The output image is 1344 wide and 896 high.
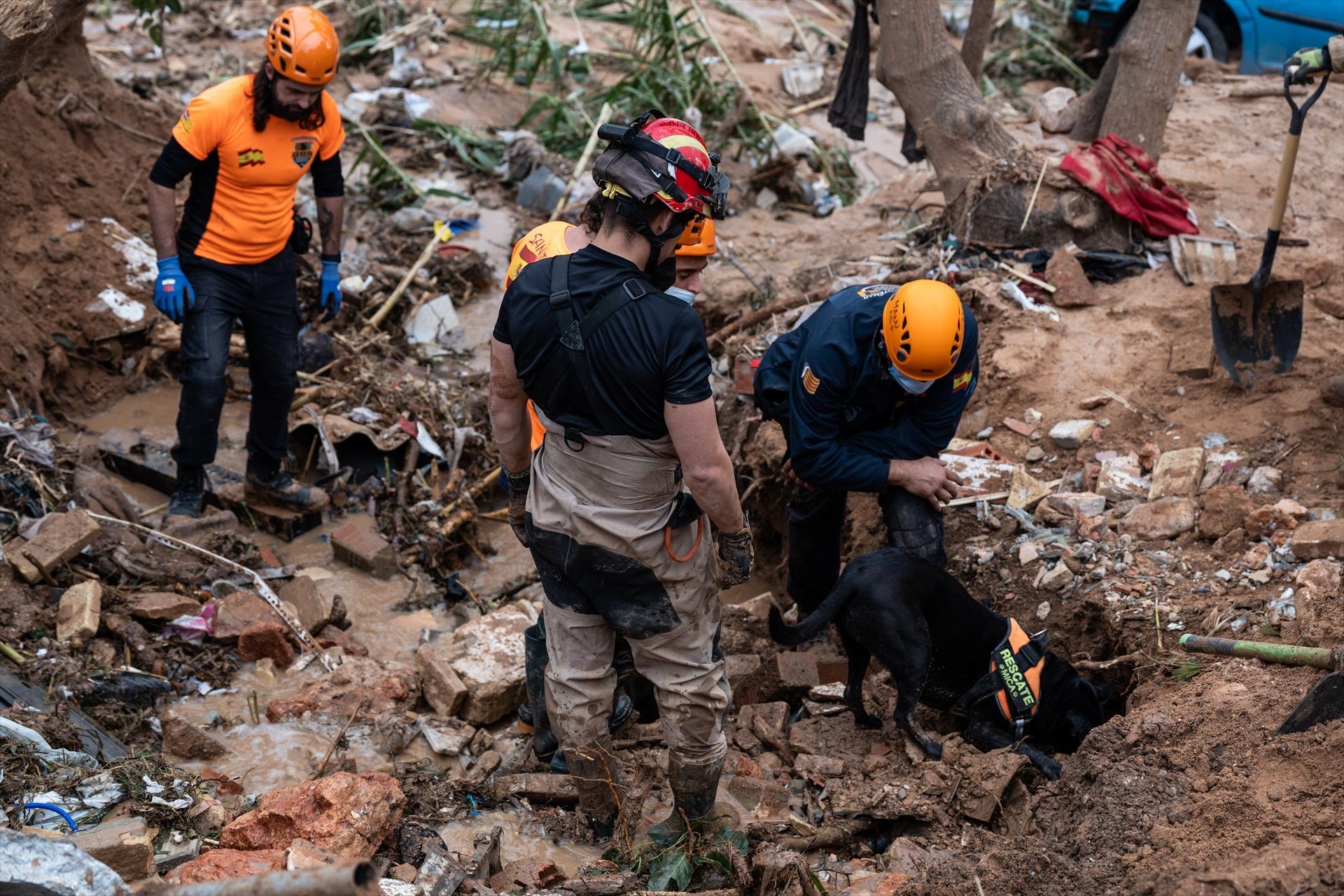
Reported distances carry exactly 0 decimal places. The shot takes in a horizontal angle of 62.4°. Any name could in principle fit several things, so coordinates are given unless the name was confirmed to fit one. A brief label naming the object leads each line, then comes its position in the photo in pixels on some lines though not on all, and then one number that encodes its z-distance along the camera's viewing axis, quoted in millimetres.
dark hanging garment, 7207
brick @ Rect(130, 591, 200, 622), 4594
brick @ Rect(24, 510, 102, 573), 4590
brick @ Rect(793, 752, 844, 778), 4141
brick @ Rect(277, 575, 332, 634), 4902
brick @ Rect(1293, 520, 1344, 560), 4312
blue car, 9734
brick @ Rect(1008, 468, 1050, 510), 5191
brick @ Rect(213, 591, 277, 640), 4691
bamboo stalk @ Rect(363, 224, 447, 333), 7453
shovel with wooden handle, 5512
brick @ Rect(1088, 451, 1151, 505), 5109
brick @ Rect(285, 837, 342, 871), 3006
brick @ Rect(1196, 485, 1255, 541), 4695
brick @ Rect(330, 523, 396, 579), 5570
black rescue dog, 3992
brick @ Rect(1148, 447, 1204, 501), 5000
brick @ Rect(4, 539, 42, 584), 4547
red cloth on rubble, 6617
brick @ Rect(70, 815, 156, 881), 2877
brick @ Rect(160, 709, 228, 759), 3963
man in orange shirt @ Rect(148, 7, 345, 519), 4883
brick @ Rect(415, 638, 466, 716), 4445
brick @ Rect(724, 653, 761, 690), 4707
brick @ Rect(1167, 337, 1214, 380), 5711
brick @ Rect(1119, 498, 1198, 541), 4824
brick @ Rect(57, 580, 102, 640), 4328
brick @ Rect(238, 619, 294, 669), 4637
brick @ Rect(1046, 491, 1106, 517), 5047
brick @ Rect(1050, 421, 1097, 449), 5492
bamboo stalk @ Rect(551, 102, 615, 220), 8484
